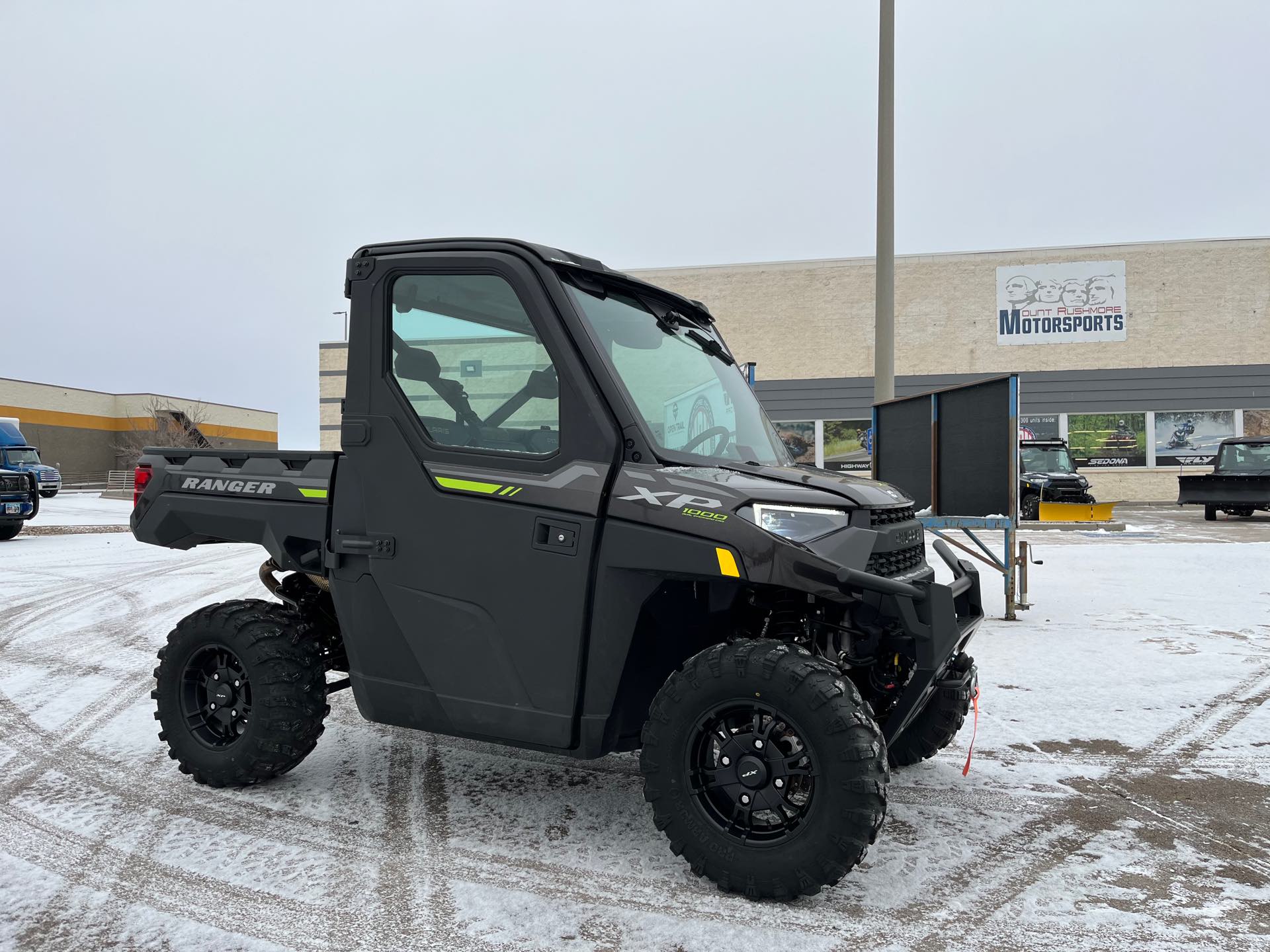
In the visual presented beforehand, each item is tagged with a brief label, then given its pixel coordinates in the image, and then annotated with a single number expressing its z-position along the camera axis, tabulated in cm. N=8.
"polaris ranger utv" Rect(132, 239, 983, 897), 301
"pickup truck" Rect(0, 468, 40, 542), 1686
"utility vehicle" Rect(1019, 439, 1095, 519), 1856
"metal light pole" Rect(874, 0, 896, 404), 924
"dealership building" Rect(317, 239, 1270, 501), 3017
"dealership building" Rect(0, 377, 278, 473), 5925
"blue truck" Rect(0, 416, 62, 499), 2266
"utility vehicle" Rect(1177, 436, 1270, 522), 2102
